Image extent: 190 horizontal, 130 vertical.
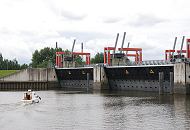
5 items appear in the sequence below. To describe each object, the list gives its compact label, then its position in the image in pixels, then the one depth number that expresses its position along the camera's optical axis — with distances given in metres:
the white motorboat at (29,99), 51.19
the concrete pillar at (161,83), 62.63
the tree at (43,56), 165.50
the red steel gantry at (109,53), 87.50
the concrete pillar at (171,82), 61.93
